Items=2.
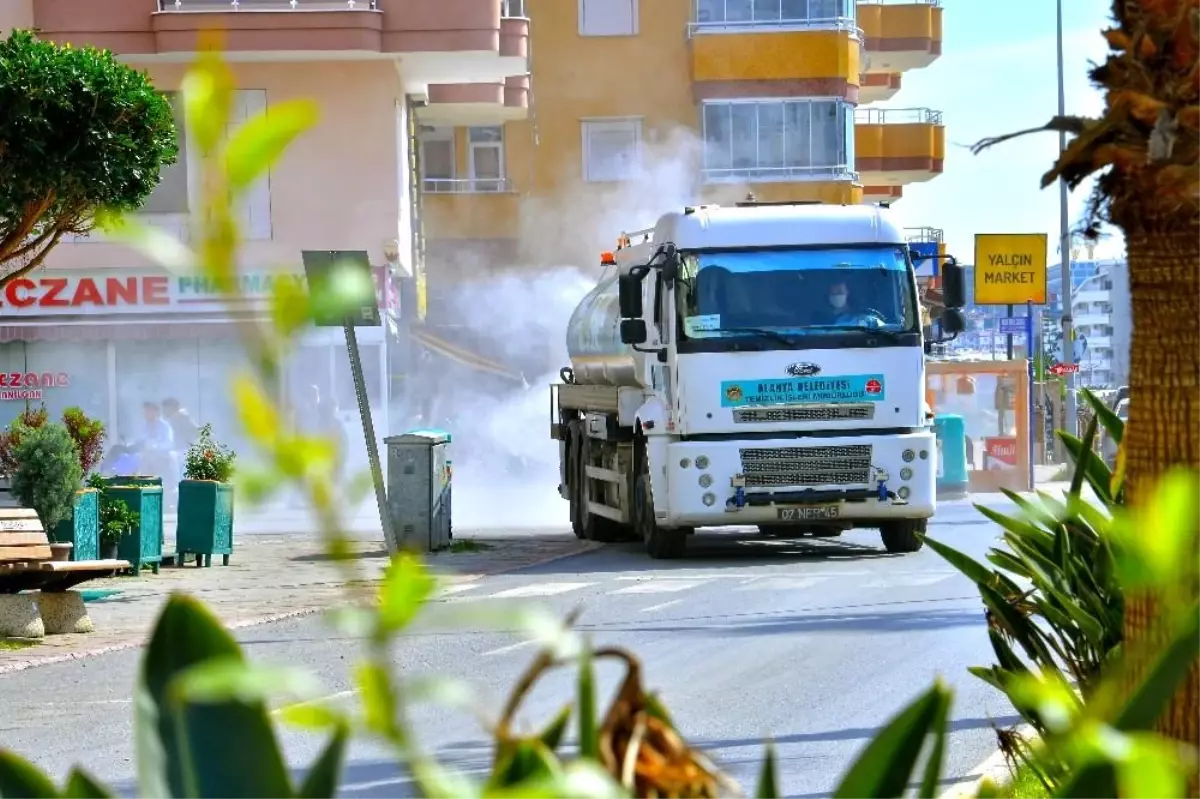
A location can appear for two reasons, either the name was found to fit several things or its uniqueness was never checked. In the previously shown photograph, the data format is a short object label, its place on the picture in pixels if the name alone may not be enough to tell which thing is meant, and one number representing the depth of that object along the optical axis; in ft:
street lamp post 163.29
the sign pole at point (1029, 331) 142.30
